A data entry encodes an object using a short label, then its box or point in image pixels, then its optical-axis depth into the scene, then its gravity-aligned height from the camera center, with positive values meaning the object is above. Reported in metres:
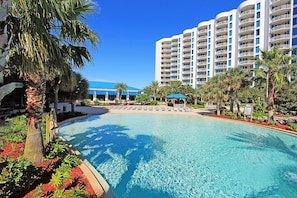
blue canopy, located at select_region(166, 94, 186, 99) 27.77 +1.00
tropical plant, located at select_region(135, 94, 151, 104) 31.88 +0.27
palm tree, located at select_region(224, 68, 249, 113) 15.43 +2.46
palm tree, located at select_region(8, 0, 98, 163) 2.31 +1.22
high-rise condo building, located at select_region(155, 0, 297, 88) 32.57 +19.48
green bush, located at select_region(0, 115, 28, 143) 5.73 -1.59
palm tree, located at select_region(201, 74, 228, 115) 16.34 +1.31
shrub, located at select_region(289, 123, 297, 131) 10.84 -2.02
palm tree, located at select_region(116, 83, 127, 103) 30.92 +3.02
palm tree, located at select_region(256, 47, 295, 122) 11.83 +3.35
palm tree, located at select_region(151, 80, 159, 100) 37.44 +3.82
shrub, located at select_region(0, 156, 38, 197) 2.60 -1.71
